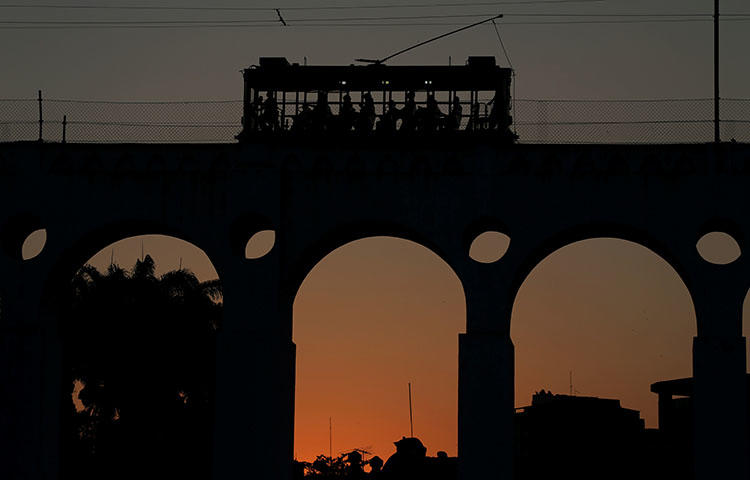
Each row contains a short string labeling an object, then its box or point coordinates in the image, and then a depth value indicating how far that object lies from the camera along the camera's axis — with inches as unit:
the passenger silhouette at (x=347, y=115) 2432.3
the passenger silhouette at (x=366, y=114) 2428.6
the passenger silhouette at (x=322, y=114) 2434.8
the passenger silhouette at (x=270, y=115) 2439.7
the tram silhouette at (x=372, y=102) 2423.7
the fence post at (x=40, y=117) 2427.4
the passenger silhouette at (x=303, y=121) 2431.1
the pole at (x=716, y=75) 2341.3
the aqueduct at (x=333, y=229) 2301.9
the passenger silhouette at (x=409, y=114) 2428.6
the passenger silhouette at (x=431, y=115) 2428.6
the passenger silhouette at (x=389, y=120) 2425.0
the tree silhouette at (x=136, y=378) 3107.8
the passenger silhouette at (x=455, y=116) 2431.1
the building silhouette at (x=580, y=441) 2886.3
